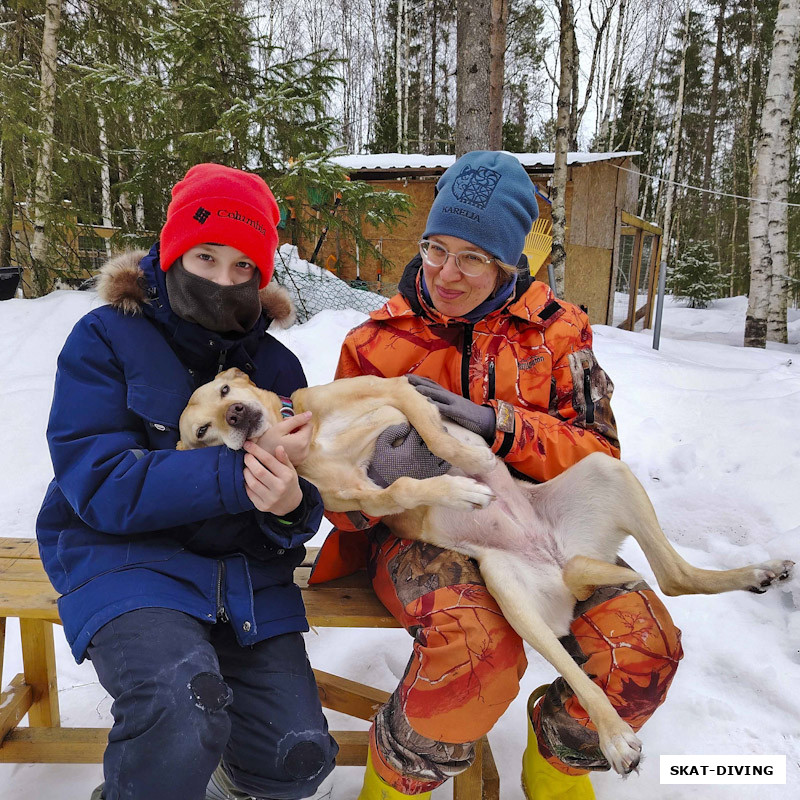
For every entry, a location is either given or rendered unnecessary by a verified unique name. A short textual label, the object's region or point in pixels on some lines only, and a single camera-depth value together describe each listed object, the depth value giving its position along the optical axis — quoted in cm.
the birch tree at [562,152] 945
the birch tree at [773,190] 948
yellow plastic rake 739
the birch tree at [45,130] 659
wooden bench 198
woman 169
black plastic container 705
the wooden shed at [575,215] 1096
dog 188
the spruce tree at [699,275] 1812
